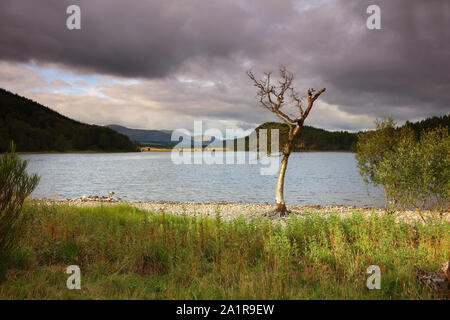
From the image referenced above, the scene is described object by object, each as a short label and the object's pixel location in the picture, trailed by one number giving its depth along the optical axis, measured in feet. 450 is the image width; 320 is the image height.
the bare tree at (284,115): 53.72
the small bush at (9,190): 16.74
